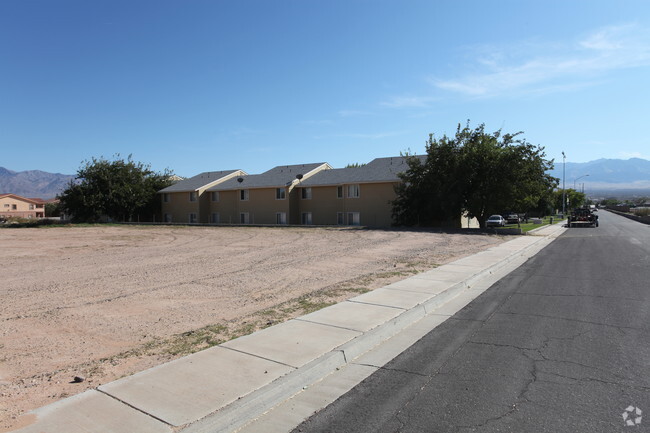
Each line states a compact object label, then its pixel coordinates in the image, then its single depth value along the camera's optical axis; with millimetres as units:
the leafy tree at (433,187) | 34906
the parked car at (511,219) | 57219
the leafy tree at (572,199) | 99612
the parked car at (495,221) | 47275
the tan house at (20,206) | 111656
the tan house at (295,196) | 42312
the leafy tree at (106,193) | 53562
